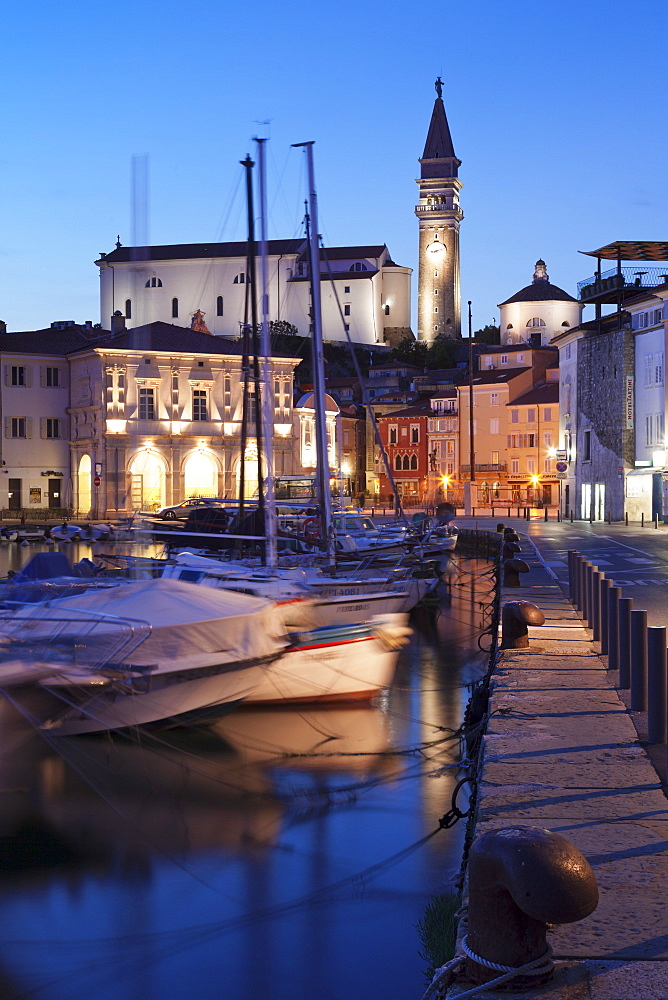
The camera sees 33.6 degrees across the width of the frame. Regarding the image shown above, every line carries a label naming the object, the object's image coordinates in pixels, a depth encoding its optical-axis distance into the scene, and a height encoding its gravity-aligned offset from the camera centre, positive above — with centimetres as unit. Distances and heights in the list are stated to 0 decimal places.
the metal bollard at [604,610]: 1464 -175
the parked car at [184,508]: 5231 -130
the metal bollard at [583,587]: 1895 -187
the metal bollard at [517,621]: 1498 -192
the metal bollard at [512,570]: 1977 -169
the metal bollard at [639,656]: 1057 -169
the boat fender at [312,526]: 4003 -163
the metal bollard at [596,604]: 1612 -185
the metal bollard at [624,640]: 1196 -176
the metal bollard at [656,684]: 927 -172
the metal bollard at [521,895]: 493 -187
